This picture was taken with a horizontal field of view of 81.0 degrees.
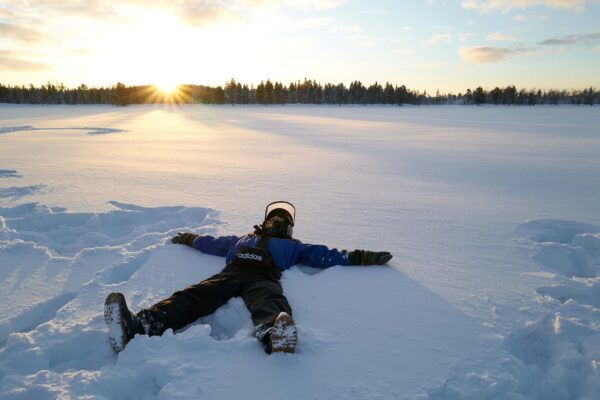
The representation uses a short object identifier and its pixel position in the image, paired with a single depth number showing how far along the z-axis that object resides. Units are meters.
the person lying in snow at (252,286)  2.32
